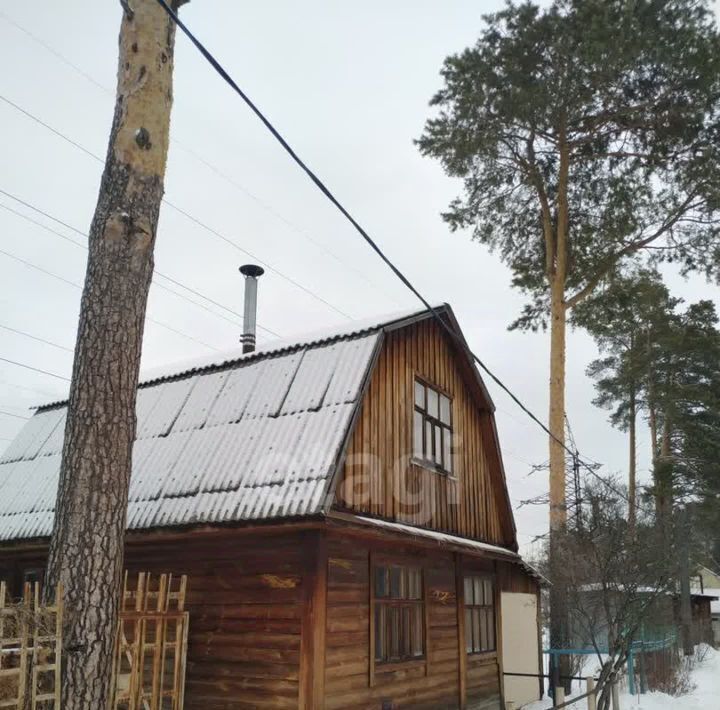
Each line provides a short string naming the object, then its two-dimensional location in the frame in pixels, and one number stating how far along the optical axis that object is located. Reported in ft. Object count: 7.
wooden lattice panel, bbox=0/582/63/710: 17.74
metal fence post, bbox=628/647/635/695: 53.01
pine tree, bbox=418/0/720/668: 48.34
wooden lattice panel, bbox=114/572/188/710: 26.66
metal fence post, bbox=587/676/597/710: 34.63
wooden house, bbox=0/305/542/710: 27.86
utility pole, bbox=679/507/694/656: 83.74
